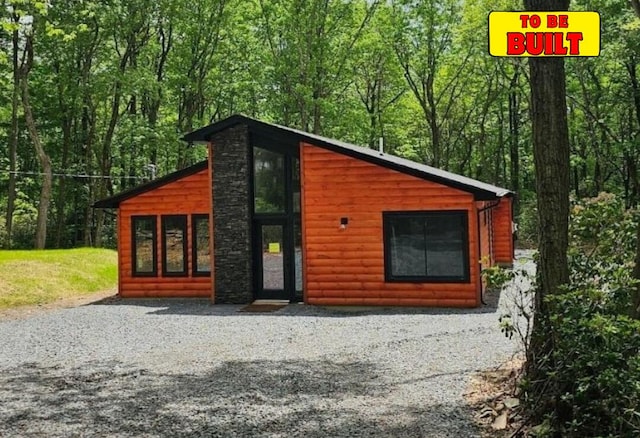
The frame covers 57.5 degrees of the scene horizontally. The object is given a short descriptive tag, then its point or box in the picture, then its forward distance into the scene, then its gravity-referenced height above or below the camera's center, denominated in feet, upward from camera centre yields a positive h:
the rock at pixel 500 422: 15.28 -4.83
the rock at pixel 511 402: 16.15 -4.55
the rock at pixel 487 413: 16.17 -4.80
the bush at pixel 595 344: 12.26 -2.42
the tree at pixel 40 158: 69.82 +11.03
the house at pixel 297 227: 38.19 +1.28
